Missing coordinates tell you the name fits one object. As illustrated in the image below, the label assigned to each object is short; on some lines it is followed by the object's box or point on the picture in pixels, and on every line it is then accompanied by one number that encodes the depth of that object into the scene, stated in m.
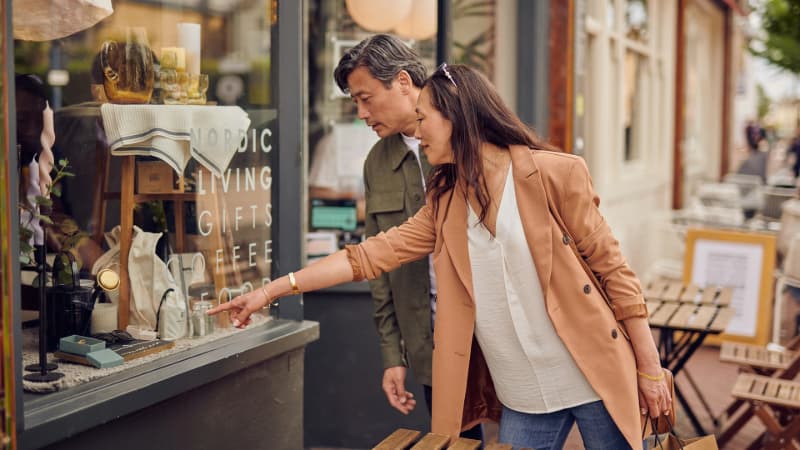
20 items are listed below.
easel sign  7.09
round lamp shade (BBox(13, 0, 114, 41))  2.80
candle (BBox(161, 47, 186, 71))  3.52
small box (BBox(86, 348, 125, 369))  3.01
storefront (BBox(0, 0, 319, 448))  2.88
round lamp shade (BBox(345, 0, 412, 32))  5.16
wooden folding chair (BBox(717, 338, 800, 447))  4.97
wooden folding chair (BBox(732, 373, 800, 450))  4.41
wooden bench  2.47
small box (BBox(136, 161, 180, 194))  3.34
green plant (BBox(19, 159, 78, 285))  2.86
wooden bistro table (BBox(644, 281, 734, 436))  4.64
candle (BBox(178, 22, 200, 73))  3.62
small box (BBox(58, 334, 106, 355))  3.02
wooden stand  3.32
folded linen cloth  3.30
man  3.01
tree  17.44
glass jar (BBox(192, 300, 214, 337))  3.46
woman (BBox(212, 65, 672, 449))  2.56
